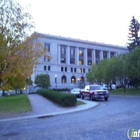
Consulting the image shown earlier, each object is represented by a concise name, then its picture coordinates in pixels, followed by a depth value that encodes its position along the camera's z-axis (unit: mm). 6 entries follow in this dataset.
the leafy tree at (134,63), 36719
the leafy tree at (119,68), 47097
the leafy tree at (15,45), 16453
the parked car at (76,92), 35894
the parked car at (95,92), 27016
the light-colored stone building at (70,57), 83688
